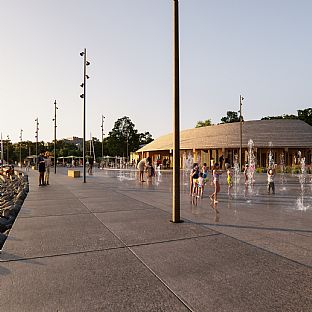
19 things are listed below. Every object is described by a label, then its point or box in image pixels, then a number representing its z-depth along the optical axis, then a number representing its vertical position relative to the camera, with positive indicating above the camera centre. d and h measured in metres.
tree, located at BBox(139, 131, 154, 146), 94.45 +6.77
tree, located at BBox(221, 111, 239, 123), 90.28 +12.34
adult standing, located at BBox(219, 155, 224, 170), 41.58 -0.43
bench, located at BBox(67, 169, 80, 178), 25.73 -1.35
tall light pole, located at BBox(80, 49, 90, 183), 20.23 +5.43
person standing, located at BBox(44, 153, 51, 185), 17.65 -0.30
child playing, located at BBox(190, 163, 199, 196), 11.39 -0.65
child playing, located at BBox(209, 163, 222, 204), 9.71 -0.69
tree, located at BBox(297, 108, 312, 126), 73.03 +10.49
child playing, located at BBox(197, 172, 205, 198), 11.31 -0.94
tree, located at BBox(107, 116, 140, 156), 84.81 +5.96
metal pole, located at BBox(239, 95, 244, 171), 34.61 +6.43
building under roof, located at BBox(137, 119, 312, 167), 40.44 +2.25
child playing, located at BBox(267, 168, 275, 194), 13.00 -1.01
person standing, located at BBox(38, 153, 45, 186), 16.93 -0.58
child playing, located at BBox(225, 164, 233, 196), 14.42 -0.93
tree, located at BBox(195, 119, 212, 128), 86.62 +10.25
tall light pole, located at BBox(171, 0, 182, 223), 6.98 +0.79
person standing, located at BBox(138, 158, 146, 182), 20.78 -0.51
